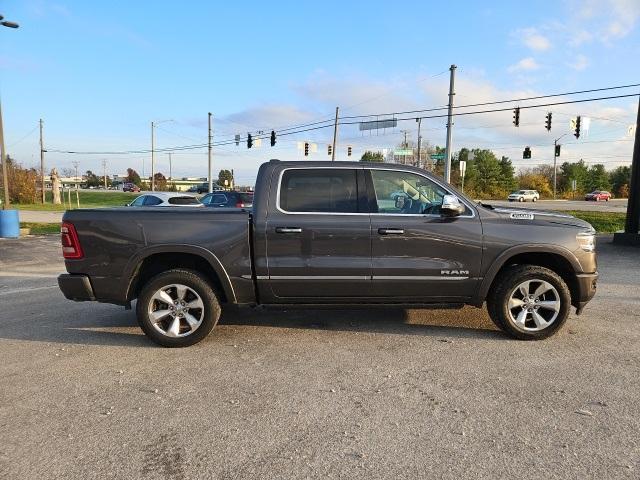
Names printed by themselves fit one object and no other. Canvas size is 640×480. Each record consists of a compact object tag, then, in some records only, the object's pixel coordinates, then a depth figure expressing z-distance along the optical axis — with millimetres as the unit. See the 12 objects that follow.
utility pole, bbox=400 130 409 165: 73375
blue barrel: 16234
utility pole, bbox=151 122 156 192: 53025
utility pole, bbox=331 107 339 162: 39962
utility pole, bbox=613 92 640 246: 13375
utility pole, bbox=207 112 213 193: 41938
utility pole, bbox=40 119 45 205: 52634
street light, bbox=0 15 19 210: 17125
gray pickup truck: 4812
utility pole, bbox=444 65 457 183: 24991
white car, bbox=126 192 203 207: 14867
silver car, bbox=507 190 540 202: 66562
